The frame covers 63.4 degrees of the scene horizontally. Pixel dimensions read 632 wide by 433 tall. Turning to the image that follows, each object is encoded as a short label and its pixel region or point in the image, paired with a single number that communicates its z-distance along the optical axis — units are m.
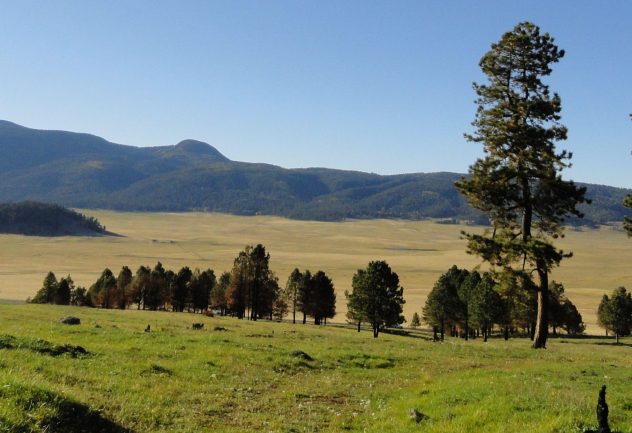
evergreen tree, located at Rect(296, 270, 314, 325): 82.94
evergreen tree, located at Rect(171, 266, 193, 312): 88.38
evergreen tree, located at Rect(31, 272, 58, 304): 83.06
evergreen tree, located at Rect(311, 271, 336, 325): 82.50
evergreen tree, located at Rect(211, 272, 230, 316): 87.88
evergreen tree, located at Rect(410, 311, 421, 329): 95.25
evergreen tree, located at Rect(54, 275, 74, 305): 84.16
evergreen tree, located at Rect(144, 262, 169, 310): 89.06
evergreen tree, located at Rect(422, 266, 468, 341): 73.56
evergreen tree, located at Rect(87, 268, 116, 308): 87.69
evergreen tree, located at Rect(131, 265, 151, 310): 88.81
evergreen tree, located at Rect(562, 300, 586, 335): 78.45
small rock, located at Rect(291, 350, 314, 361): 22.83
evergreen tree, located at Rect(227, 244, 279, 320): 81.56
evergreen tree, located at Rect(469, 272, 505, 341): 69.94
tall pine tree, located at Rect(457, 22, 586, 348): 29.97
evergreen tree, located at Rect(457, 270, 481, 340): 74.88
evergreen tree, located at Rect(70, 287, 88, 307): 90.44
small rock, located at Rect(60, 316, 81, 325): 32.53
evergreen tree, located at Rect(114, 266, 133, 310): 89.19
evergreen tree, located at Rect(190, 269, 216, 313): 92.12
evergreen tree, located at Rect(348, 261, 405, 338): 67.12
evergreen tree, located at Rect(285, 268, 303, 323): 84.32
